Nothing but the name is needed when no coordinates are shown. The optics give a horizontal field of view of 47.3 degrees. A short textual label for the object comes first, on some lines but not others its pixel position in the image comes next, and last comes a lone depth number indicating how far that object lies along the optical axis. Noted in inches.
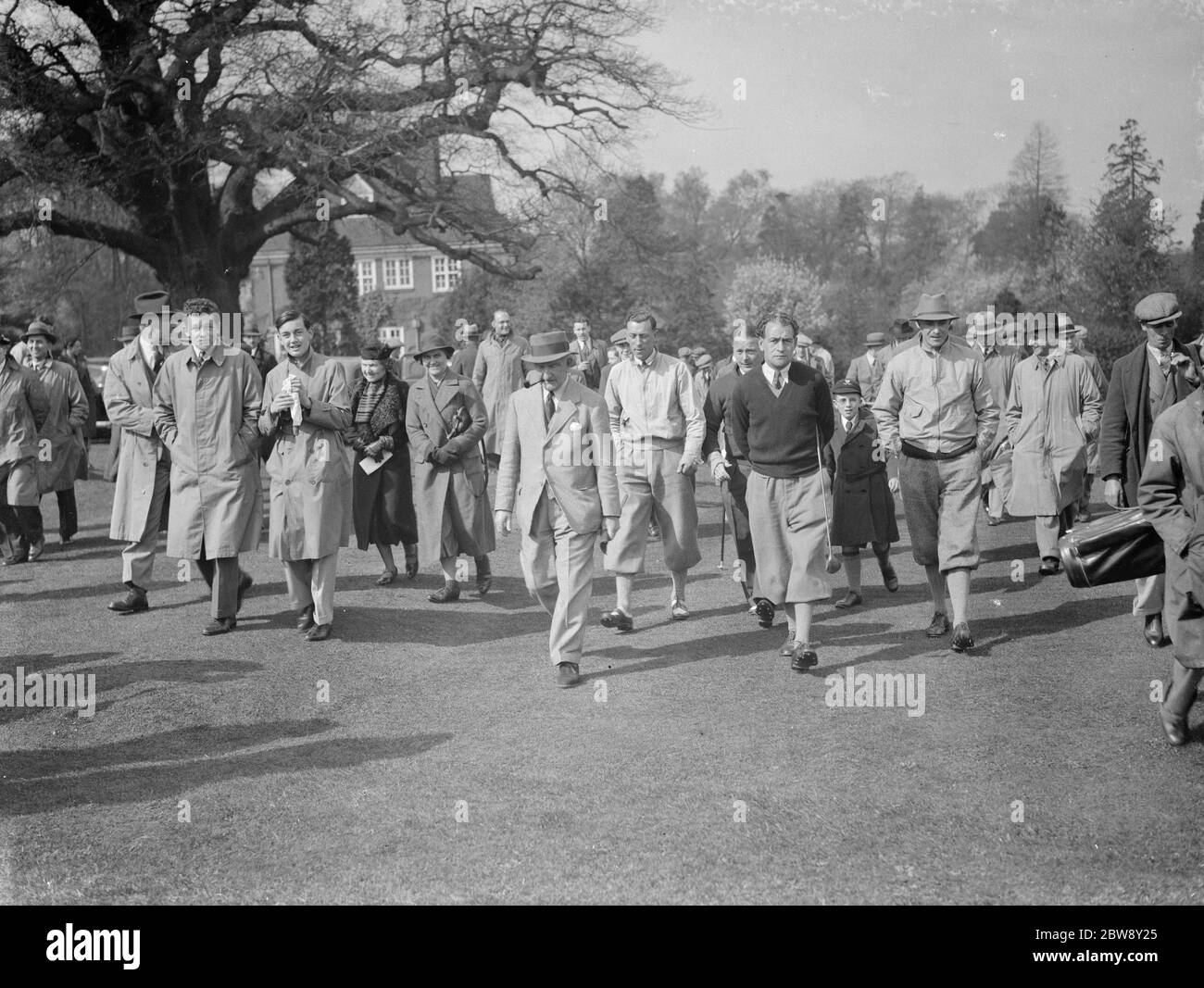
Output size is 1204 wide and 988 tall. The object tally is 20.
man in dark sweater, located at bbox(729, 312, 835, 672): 330.0
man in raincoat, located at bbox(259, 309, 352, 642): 363.6
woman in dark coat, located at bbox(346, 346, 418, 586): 459.2
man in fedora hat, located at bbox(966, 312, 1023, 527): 521.7
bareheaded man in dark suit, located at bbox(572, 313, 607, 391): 671.8
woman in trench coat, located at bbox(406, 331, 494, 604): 440.1
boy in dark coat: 421.1
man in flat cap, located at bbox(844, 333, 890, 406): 617.3
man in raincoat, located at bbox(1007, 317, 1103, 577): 456.8
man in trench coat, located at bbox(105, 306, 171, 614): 406.0
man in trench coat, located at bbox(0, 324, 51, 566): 510.3
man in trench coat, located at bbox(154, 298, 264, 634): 368.2
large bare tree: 999.0
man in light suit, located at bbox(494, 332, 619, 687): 321.1
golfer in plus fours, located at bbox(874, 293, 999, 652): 344.8
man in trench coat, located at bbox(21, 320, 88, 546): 561.0
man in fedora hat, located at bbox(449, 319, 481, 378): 652.7
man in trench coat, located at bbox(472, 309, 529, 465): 609.3
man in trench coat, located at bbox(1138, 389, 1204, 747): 233.8
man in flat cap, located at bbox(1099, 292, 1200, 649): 329.7
